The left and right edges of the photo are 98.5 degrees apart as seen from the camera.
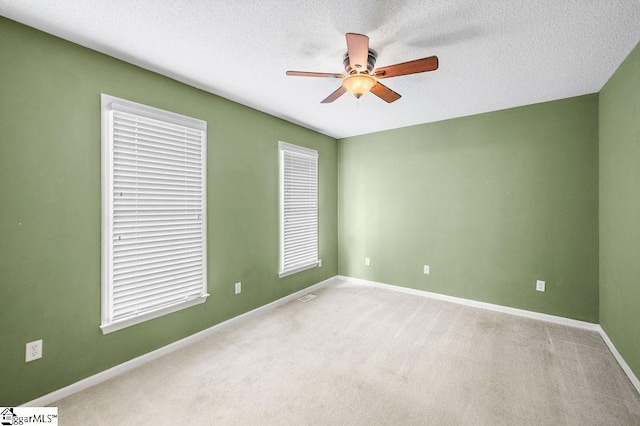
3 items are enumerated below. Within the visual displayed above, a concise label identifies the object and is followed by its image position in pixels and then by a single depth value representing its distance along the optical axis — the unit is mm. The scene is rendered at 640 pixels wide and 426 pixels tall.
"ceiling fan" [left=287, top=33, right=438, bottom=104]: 1715
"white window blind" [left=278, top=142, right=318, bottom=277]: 3953
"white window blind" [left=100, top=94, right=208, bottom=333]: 2256
